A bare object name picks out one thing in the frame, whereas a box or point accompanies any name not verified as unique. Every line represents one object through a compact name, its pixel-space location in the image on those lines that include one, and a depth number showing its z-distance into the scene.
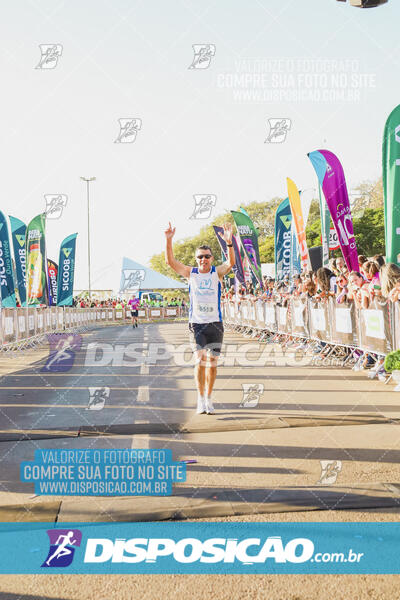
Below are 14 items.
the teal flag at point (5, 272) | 19.66
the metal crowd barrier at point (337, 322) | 9.73
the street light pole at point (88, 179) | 54.56
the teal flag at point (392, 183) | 10.31
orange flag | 18.02
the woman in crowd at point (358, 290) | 10.81
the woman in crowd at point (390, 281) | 9.52
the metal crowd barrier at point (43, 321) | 16.23
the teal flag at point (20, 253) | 23.14
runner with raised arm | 7.61
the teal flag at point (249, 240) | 25.31
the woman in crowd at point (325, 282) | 13.68
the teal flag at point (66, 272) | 29.05
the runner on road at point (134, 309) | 34.94
